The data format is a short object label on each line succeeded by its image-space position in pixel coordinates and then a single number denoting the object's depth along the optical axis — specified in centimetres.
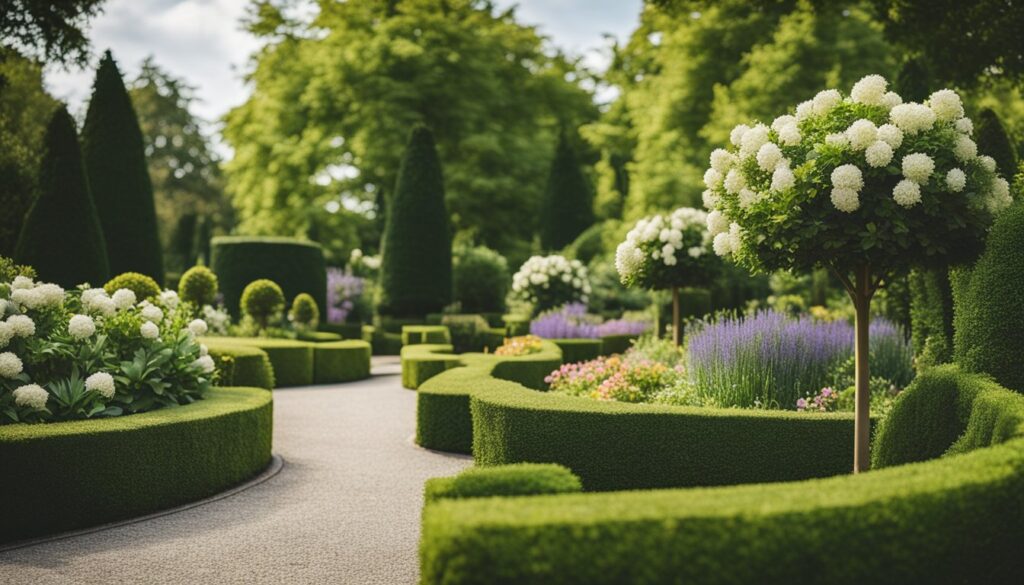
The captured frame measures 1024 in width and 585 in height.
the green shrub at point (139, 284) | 1303
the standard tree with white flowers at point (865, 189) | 443
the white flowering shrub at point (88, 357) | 611
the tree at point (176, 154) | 4591
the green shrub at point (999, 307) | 454
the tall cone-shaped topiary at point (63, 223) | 1300
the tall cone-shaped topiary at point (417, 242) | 2162
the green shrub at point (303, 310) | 1861
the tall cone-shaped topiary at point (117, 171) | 1548
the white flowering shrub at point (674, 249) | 1126
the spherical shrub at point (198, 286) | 1705
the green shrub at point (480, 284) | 2397
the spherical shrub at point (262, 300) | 1717
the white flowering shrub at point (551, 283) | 1900
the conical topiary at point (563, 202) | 3070
